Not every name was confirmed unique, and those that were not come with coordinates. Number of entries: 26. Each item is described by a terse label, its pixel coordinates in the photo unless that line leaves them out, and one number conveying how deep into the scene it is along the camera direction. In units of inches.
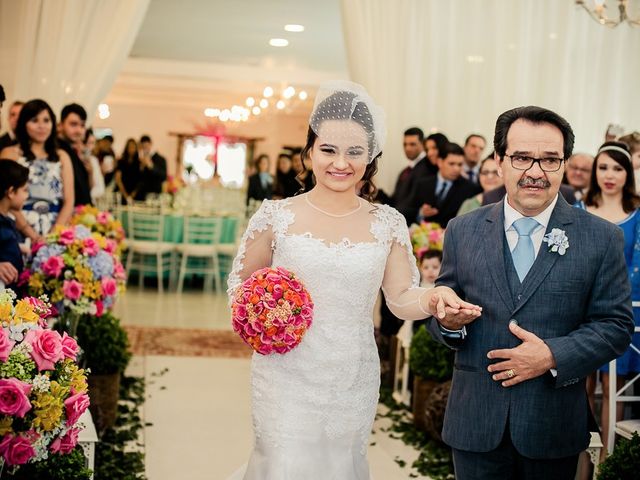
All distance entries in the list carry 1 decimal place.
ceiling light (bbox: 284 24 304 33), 549.0
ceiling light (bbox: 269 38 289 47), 608.8
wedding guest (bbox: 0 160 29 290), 193.3
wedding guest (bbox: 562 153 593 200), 294.7
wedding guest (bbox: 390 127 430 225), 330.3
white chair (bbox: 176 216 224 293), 519.0
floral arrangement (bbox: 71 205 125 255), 270.7
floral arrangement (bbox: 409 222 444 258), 270.2
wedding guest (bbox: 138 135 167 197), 606.2
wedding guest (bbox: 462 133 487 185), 342.6
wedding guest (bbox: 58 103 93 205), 288.5
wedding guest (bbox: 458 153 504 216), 280.4
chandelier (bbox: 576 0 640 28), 264.5
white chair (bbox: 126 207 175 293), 514.9
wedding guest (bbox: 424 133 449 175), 320.5
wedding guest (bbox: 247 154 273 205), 686.5
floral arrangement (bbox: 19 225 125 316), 211.9
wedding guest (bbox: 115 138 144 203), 601.9
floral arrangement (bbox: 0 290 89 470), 107.0
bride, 138.1
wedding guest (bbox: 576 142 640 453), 207.0
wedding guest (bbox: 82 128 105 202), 356.7
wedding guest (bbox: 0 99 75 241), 258.8
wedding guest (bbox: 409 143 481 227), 315.3
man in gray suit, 118.8
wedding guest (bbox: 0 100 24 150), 299.0
